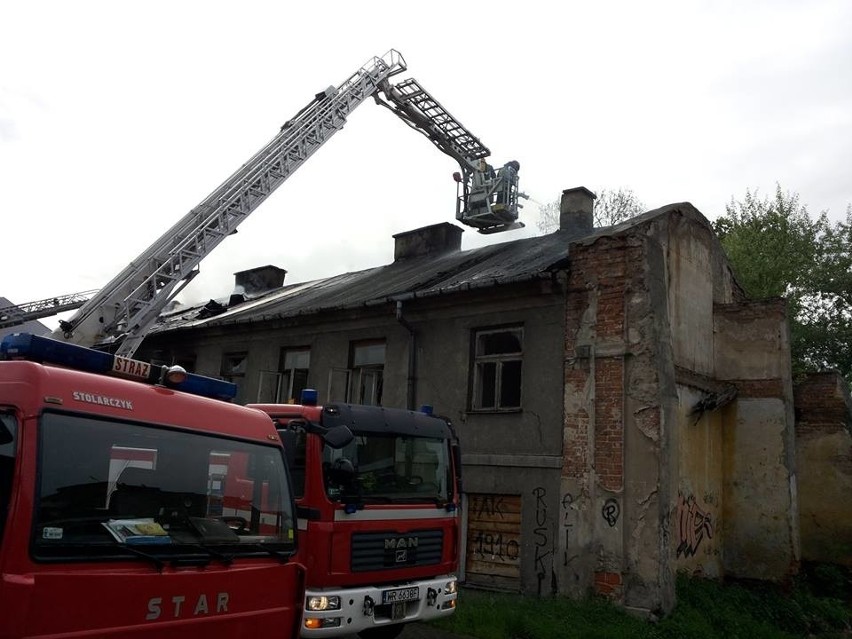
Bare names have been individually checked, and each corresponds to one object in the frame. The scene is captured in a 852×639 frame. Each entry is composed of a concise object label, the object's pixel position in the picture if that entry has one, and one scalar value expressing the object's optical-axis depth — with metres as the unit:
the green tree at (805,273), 23.92
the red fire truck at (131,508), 3.34
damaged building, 9.49
